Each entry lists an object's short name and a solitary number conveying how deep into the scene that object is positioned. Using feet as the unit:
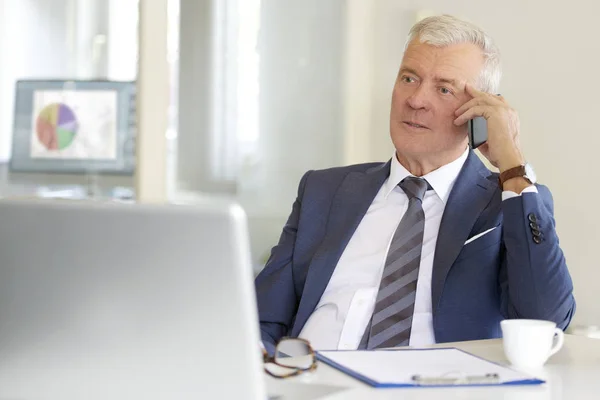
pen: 8.44
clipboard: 8.47
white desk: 8.27
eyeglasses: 8.70
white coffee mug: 8.92
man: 10.47
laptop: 7.33
